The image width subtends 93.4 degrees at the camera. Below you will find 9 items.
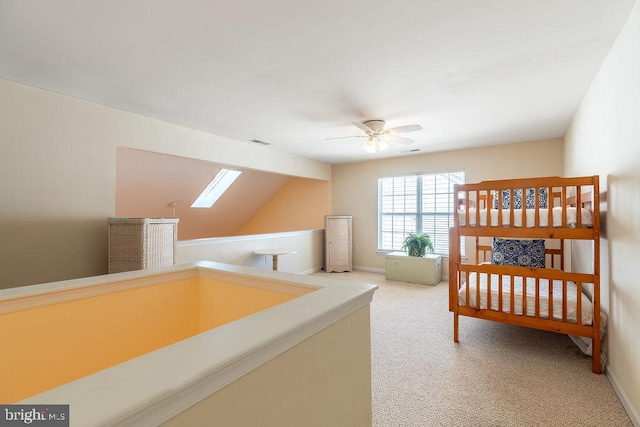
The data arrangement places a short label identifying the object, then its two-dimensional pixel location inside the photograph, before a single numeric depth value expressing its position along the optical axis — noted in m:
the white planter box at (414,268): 4.88
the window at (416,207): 5.25
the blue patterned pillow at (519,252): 3.59
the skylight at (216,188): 5.45
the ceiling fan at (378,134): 3.17
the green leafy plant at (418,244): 5.11
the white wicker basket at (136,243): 2.64
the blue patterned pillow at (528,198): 4.26
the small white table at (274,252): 4.59
